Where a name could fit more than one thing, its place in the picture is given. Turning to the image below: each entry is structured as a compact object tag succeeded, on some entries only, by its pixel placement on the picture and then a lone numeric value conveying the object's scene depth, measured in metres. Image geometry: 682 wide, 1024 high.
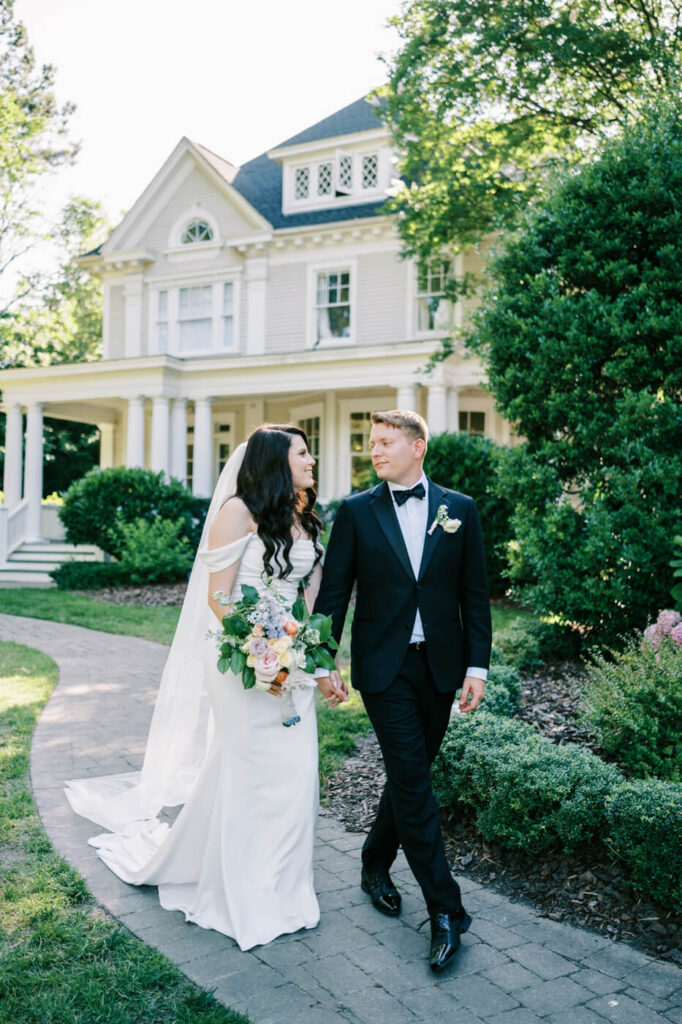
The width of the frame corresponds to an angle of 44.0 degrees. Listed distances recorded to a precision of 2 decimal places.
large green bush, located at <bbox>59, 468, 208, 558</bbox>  16.44
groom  3.49
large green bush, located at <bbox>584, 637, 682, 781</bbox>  4.54
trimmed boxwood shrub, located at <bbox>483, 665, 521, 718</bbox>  5.49
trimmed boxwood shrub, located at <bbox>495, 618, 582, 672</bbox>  7.36
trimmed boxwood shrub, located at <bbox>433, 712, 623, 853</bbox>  3.90
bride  3.64
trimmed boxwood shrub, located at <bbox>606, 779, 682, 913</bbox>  3.46
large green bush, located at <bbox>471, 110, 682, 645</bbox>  6.71
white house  18.94
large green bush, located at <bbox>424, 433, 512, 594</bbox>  12.79
